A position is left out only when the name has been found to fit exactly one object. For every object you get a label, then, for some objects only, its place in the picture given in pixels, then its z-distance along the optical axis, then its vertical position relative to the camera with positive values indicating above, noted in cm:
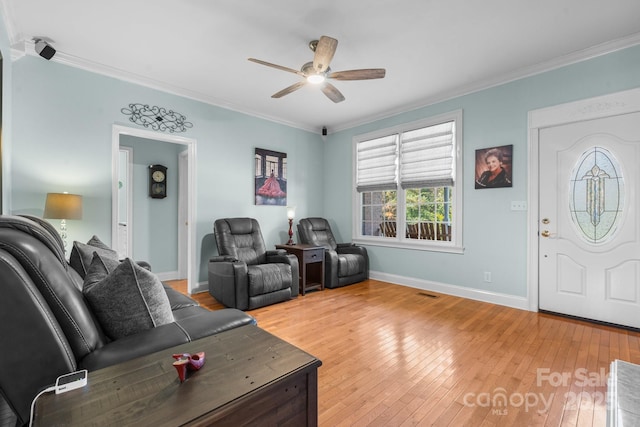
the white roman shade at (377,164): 473 +83
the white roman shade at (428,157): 409 +84
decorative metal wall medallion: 354 +120
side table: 412 -76
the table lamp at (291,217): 474 -7
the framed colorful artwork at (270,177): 472 +59
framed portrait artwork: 351 +58
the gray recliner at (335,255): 440 -66
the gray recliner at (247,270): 335 -70
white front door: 280 -5
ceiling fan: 233 +131
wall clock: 485 +52
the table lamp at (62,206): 275 +5
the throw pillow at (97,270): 142 -31
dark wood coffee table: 76 -53
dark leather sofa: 86 -39
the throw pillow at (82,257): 182 -29
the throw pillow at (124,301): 126 -39
